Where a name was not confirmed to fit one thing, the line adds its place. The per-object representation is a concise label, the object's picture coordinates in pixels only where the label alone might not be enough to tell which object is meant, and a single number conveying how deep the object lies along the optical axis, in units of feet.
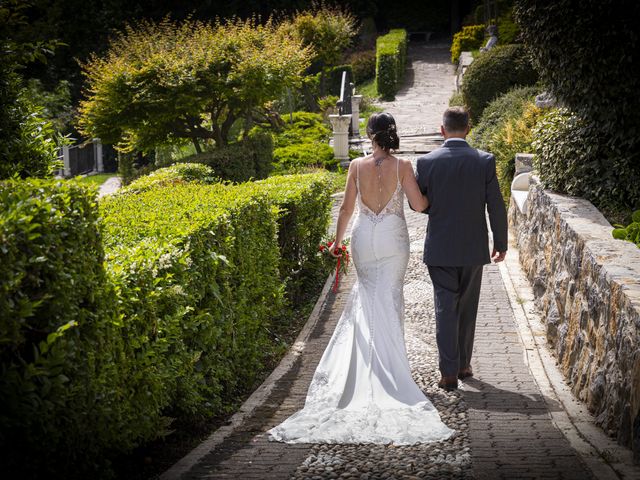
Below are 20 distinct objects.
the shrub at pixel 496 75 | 65.87
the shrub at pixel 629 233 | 21.50
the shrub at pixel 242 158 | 55.16
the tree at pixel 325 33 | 96.63
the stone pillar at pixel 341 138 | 67.92
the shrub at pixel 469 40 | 108.47
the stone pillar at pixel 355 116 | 80.07
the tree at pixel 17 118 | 22.53
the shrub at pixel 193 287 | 15.75
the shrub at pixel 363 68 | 113.09
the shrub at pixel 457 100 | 76.20
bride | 19.12
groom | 20.57
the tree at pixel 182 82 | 56.54
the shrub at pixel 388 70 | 99.60
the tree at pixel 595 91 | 26.78
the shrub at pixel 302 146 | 66.39
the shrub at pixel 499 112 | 55.42
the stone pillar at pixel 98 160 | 108.68
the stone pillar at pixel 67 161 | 98.84
